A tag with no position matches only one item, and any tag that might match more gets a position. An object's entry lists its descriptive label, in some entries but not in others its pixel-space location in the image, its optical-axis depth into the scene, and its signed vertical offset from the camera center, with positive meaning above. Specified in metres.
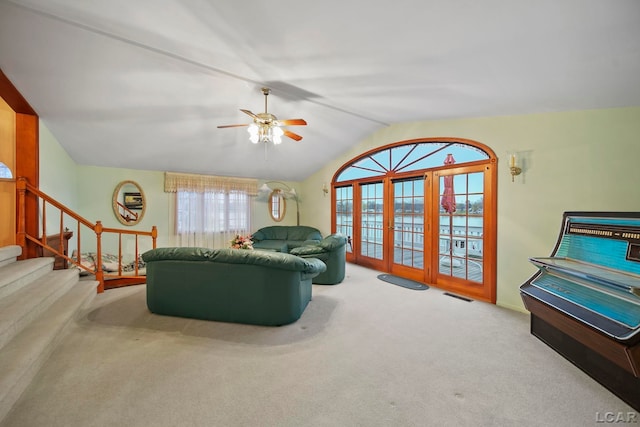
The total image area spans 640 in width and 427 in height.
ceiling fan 2.88 +1.03
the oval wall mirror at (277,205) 6.96 +0.19
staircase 1.53 -0.93
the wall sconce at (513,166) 2.88 +0.53
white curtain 5.74 +0.10
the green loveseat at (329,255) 3.91 -0.72
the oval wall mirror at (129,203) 5.14 +0.19
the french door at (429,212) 3.34 -0.01
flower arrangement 3.94 -0.52
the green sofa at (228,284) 2.50 -0.77
